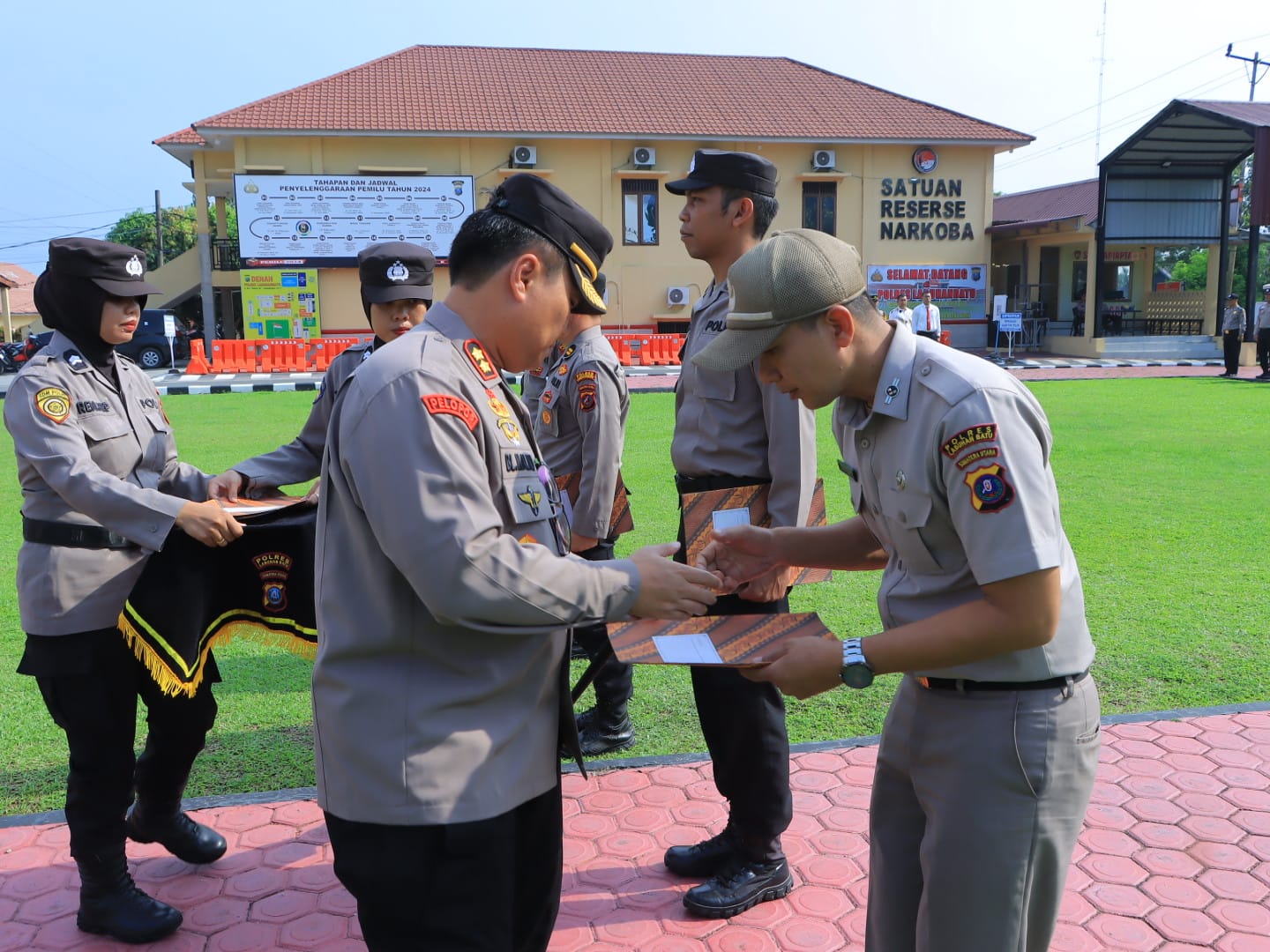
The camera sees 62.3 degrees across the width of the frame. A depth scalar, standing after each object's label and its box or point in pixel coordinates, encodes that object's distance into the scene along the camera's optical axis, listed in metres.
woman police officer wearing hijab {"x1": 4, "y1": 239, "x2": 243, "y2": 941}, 2.96
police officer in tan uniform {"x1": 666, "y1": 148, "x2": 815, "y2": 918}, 3.11
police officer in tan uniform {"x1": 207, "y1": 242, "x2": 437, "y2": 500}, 3.84
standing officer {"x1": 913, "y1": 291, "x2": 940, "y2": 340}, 24.77
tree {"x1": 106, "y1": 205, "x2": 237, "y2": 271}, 60.33
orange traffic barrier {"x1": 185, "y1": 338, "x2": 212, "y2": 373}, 23.77
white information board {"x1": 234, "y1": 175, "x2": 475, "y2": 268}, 26.27
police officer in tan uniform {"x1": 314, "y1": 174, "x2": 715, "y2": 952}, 1.76
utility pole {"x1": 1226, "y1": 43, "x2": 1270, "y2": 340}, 23.28
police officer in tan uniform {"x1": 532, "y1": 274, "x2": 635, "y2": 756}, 4.36
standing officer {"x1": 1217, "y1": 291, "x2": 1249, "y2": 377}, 21.11
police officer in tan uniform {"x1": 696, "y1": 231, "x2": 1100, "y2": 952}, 1.79
